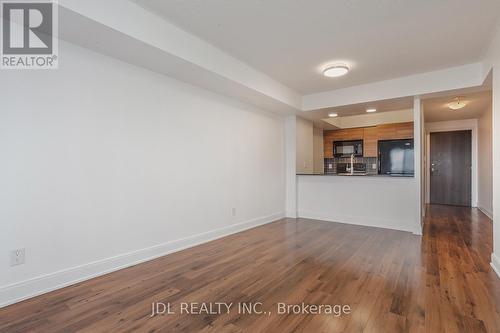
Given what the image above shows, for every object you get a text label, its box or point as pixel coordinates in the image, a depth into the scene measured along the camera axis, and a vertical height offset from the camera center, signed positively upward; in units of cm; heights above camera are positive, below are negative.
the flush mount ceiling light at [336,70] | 371 +140
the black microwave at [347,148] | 737 +54
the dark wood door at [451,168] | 739 -4
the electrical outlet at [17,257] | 215 -76
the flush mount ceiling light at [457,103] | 507 +126
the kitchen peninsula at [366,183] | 467 -32
